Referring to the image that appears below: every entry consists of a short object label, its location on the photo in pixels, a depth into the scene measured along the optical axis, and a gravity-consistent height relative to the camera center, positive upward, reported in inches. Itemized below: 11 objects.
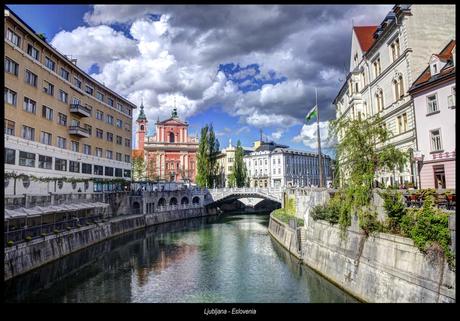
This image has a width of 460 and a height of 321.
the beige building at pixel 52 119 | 1309.1 +384.3
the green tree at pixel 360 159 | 779.1 +76.5
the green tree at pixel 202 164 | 3075.8 +268.9
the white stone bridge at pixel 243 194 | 2662.4 -5.6
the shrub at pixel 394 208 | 638.5 -34.1
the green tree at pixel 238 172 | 3376.0 +209.7
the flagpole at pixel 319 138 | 1440.5 +228.2
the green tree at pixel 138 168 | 3358.8 +266.7
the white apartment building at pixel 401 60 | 1077.8 +448.7
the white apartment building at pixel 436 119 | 888.3 +191.3
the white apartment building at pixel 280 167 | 4325.8 +333.1
